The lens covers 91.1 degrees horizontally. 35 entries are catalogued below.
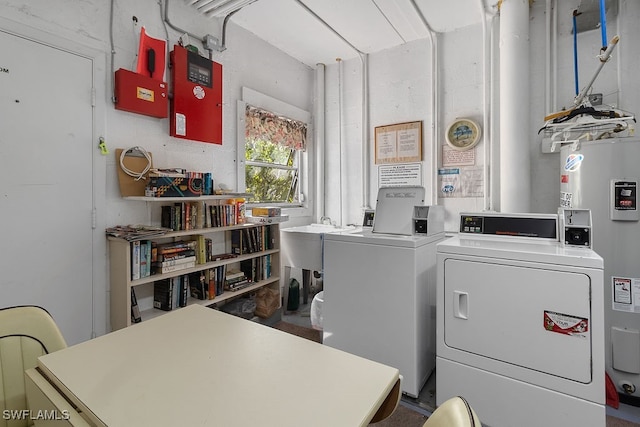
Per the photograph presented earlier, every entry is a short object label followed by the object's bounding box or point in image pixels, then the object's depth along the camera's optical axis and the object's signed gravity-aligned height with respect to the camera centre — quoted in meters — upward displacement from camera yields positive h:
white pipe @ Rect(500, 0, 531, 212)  2.65 +0.94
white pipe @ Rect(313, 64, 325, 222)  4.04 +1.03
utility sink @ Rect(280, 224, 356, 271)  3.20 -0.37
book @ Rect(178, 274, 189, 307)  2.46 -0.61
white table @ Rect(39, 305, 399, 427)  0.79 -0.50
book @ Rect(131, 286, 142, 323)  2.19 -0.69
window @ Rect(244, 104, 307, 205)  3.42 +0.69
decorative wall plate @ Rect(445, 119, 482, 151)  3.06 +0.78
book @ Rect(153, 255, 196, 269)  2.28 -0.36
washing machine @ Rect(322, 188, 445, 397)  2.05 -0.53
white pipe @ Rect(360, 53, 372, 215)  3.74 +0.88
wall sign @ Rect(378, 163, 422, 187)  3.47 +0.43
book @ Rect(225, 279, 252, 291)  2.80 -0.66
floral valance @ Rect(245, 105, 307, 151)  3.35 +0.97
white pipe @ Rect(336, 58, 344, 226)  3.96 +1.07
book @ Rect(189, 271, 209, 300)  2.59 -0.61
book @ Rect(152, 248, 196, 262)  2.28 -0.32
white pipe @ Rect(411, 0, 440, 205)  3.28 +1.00
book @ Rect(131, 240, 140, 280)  2.10 -0.32
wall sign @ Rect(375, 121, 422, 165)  3.43 +0.78
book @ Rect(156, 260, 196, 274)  2.28 -0.41
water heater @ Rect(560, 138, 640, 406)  1.98 -0.19
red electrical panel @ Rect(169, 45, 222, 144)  2.51 +0.98
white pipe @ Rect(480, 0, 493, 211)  2.99 +0.99
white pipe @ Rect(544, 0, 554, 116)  2.72 +1.27
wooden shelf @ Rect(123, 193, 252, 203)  2.18 +0.11
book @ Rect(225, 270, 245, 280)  2.85 -0.57
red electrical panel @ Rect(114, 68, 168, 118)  2.17 +0.86
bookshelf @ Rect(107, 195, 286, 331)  2.07 -0.41
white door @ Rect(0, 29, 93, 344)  1.79 +0.20
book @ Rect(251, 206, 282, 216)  3.08 +0.02
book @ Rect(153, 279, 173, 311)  2.37 -0.62
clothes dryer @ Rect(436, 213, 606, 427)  1.51 -0.60
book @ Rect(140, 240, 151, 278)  2.16 -0.31
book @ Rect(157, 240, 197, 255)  2.29 -0.25
